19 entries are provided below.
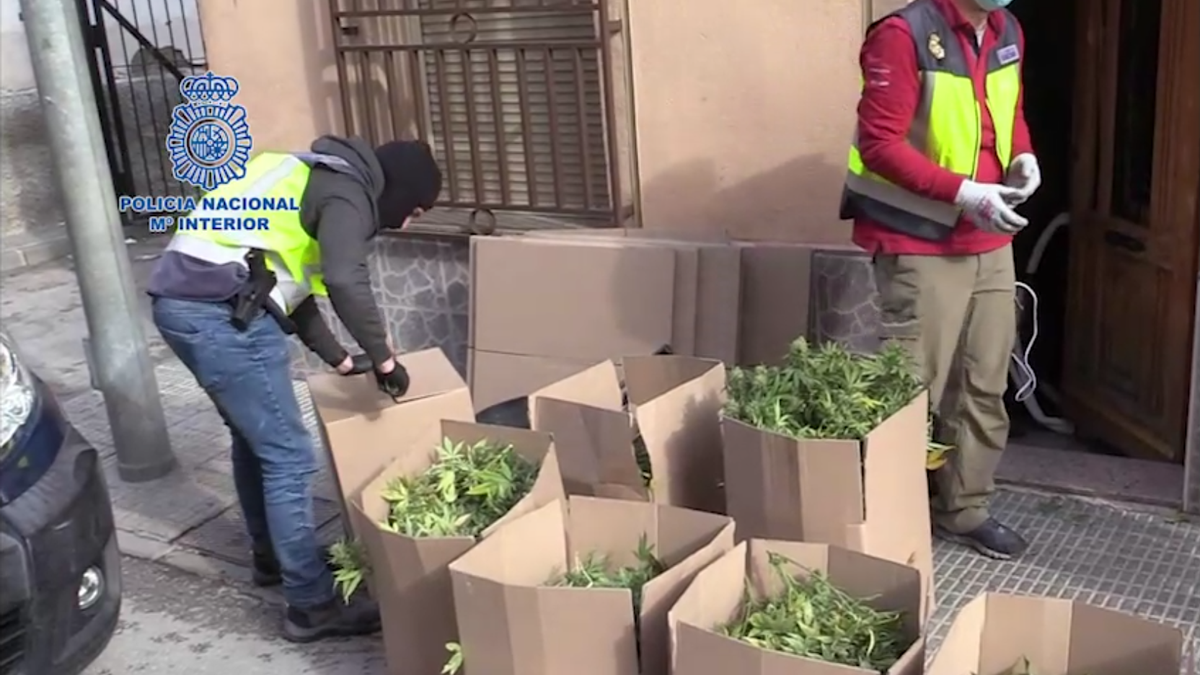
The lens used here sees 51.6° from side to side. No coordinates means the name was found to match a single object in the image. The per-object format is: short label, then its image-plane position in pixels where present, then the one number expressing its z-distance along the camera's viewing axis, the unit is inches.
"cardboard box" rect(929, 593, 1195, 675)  85.1
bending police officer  120.0
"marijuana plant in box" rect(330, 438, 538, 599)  110.4
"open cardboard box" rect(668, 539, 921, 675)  86.1
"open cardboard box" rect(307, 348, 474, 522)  125.6
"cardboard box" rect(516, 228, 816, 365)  161.3
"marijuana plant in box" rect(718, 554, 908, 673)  89.9
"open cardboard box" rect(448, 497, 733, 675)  94.6
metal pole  162.9
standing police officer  123.3
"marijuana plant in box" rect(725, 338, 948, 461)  109.9
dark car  109.1
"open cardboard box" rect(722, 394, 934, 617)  105.3
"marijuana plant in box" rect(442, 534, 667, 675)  100.4
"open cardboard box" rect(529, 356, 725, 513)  119.2
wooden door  153.9
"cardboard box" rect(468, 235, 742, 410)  163.0
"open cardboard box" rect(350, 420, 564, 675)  106.0
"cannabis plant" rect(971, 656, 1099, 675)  88.4
